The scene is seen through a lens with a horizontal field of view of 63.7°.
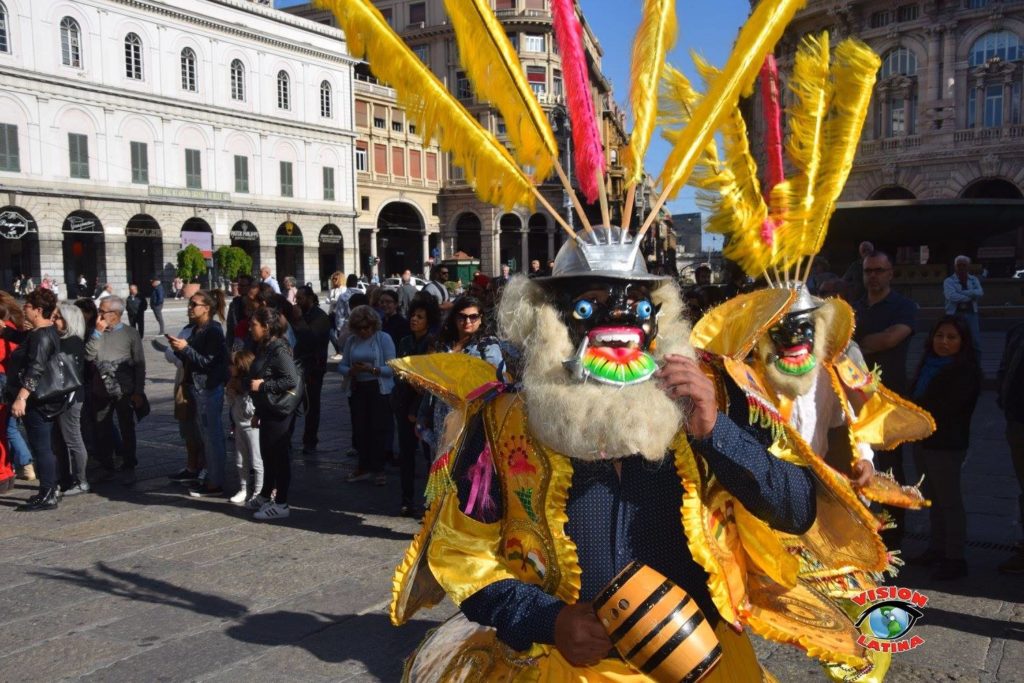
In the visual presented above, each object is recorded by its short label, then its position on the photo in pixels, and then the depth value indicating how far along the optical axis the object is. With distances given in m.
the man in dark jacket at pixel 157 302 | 21.91
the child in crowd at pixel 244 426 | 6.28
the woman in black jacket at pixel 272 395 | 6.07
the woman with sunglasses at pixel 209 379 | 6.80
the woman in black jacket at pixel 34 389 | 6.35
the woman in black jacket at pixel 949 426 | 4.73
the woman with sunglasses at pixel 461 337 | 5.38
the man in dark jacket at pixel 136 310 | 17.81
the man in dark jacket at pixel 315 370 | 8.35
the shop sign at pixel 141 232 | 37.03
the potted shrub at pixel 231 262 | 37.09
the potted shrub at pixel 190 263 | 35.53
